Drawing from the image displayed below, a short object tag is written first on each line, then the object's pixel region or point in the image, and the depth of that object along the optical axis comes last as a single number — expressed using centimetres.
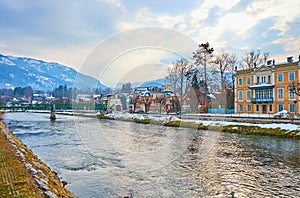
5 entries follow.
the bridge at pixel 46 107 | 7131
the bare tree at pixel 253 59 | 4944
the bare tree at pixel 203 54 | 4575
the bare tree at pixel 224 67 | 4905
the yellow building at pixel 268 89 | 3384
